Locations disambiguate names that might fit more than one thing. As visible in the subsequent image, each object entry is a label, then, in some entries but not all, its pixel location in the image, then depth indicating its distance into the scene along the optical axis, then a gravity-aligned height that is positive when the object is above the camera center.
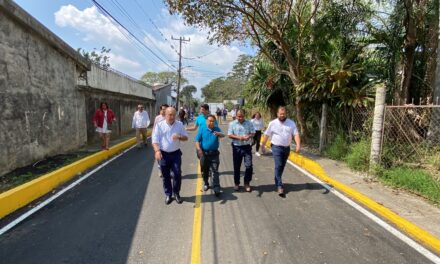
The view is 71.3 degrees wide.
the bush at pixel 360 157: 7.79 -1.20
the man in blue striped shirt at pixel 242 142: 6.09 -0.69
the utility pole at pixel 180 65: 40.00 +5.27
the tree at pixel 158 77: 76.01 +7.11
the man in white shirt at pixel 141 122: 11.99 -0.70
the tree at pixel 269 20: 10.34 +3.20
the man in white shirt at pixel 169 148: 5.44 -0.76
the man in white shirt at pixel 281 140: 6.05 -0.62
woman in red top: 10.32 -0.54
